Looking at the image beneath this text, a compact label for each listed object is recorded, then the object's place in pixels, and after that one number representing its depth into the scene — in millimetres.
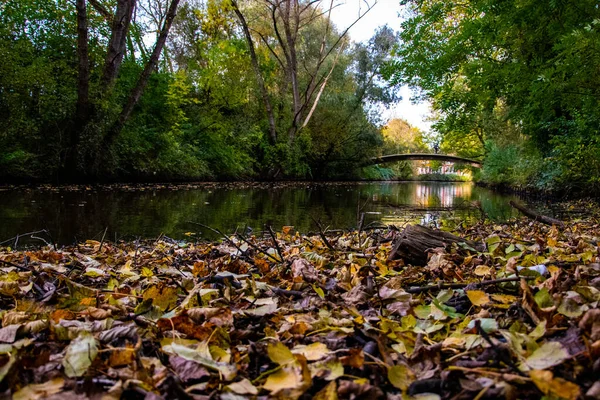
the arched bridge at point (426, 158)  30547
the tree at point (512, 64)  4500
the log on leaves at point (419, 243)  2145
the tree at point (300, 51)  19250
